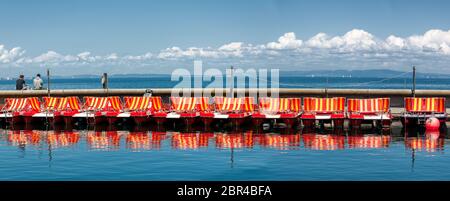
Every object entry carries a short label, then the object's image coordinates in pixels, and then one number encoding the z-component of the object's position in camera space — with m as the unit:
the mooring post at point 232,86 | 36.72
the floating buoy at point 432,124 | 31.16
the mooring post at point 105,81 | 44.44
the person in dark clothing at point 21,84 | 44.97
